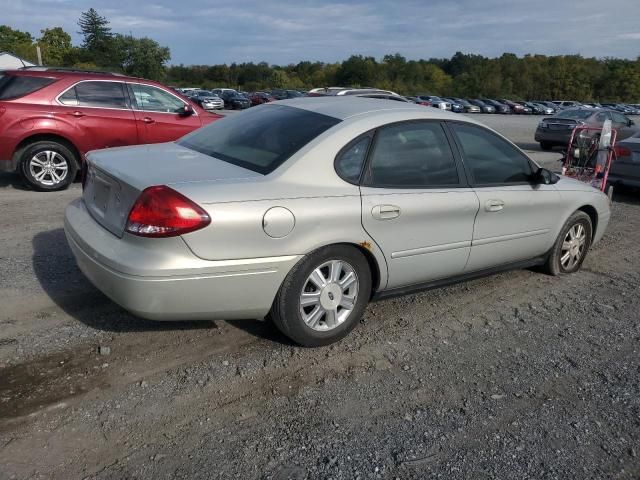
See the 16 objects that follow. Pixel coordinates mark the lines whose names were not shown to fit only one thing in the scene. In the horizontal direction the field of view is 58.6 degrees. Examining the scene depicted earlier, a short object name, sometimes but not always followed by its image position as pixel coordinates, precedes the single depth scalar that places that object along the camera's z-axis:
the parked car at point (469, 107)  53.81
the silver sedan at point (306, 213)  3.10
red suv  7.69
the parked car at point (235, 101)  44.06
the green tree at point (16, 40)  63.88
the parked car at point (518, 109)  56.62
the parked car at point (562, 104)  64.50
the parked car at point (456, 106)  51.46
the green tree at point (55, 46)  78.66
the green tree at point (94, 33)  90.75
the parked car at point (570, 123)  16.73
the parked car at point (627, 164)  9.14
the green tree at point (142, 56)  82.81
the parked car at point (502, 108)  57.06
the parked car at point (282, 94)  43.74
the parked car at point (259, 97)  44.09
